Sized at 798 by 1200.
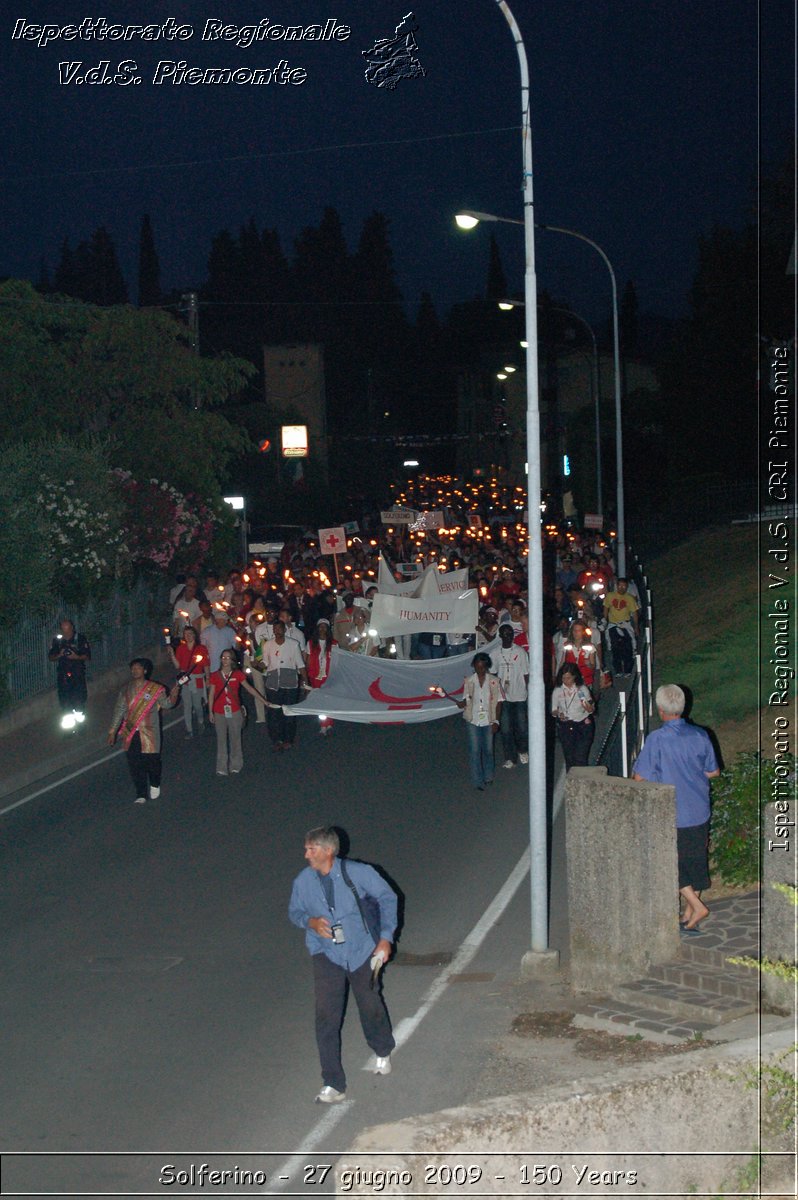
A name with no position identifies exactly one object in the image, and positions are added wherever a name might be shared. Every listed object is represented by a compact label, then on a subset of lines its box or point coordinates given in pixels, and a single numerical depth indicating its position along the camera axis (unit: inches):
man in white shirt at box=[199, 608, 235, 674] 746.8
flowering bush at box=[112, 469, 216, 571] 1195.3
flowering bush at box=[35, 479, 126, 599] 1018.1
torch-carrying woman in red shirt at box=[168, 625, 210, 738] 761.0
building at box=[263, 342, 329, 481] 3469.5
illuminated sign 2108.4
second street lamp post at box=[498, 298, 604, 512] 1743.4
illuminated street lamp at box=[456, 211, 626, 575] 1285.7
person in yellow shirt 929.5
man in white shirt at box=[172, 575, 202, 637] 861.8
